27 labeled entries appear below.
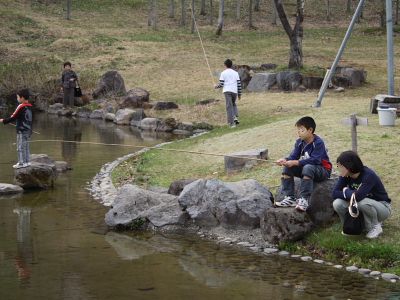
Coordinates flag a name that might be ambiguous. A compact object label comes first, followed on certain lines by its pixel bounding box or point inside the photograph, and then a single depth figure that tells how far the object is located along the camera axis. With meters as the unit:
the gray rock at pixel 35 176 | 12.88
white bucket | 13.91
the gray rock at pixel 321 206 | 9.35
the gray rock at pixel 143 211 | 10.30
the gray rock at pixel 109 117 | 23.80
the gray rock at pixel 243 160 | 12.31
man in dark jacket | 24.58
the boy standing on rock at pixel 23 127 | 13.12
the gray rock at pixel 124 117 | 23.02
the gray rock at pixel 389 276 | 7.93
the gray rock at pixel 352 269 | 8.28
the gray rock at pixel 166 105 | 23.55
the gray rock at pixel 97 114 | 24.50
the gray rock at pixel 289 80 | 23.83
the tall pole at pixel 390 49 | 17.20
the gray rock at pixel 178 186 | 11.22
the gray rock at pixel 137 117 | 22.55
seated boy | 9.25
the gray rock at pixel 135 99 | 24.41
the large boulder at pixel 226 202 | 9.80
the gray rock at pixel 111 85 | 26.41
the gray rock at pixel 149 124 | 21.66
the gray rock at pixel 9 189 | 12.52
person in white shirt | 17.83
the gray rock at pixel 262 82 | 24.41
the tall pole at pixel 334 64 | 18.48
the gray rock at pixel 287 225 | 9.17
